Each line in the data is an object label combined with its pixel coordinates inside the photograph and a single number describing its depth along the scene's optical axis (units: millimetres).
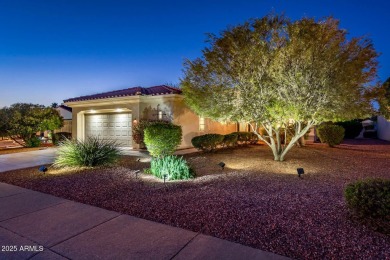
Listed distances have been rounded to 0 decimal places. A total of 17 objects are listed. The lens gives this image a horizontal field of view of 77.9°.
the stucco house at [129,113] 14994
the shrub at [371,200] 3492
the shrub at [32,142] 17250
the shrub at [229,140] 15019
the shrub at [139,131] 13911
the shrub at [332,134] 15625
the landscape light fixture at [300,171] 7003
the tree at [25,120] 16344
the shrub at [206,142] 13289
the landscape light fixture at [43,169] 8089
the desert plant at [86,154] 9109
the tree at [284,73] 8016
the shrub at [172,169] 7293
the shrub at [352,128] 23438
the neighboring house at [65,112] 30848
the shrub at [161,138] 10672
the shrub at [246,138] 16703
